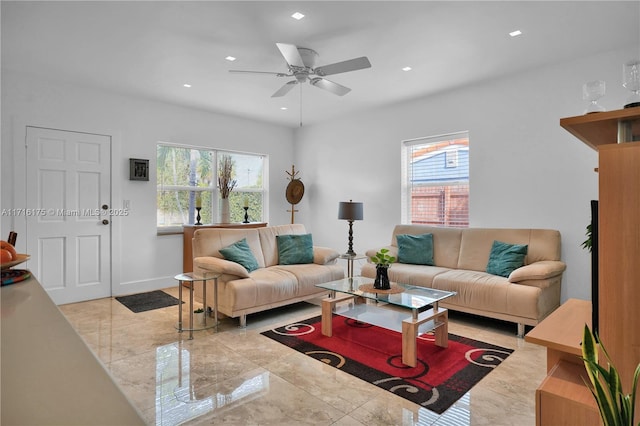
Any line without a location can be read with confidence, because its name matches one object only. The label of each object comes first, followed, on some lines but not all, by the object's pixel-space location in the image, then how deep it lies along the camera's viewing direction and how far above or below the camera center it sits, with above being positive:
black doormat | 4.25 -1.09
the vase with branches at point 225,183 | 5.71 +0.49
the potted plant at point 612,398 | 0.96 -0.50
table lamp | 4.84 +0.02
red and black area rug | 2.37 -1.14
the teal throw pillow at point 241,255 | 3.89 -0.45
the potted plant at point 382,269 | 3.25 -0.51
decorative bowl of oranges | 1.35 -0.17
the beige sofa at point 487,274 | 3.31 -0.66
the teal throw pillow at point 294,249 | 4.49 -0.45
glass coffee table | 2.72 -0.86
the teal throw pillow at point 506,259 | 3.75 -0.49
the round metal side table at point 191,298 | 3.37 -0.82
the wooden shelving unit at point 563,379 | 1.34 -0.68
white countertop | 0.47 -0.26
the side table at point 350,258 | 4.77 -0.60
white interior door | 4.21 +0.02
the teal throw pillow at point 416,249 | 4.47 -0.46
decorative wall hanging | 6.47 +0.38
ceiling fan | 2.96 +1.29
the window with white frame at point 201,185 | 5.37 +0.45
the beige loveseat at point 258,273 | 3.53 -0.66
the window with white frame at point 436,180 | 4.77 +0.44
